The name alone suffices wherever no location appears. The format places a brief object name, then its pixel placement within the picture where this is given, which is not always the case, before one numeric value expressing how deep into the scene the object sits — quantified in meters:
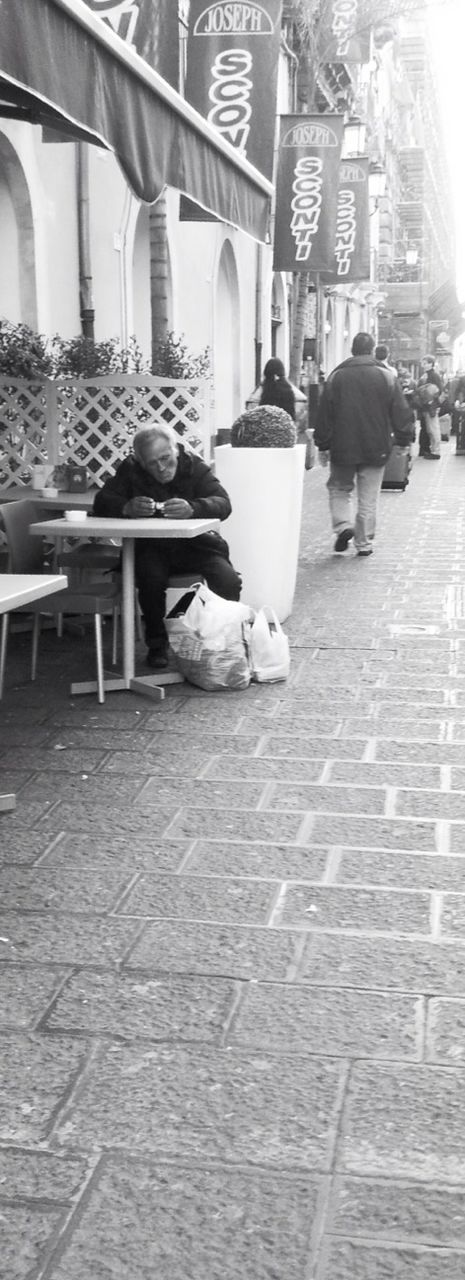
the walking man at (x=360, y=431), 10.34
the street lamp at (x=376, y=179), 28.98
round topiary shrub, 7.66
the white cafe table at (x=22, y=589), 4.15
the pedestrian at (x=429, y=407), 22.16
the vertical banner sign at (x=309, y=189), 15.59
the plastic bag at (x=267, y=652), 6.38
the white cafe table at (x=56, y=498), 7.24
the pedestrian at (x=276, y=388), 12.61
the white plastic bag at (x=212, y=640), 6.16
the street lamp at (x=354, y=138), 25.49
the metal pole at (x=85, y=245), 12.25
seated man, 6.39
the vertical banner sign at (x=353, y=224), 21.36
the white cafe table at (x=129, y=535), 5.83
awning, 4.19
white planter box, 7.59
